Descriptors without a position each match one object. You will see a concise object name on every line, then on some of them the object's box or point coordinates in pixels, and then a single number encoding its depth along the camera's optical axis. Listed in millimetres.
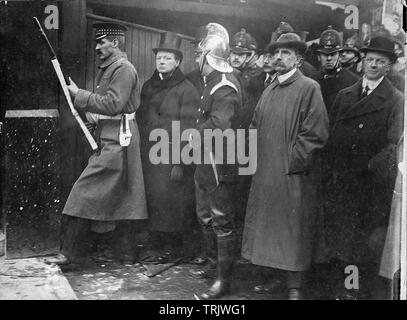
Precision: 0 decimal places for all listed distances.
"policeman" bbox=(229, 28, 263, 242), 4328
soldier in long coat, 4355
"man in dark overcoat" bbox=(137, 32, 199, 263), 4496
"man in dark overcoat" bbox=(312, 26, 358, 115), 4273
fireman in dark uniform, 4004
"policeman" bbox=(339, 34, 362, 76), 4230
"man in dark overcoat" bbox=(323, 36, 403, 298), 3945
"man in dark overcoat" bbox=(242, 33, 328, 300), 3814
